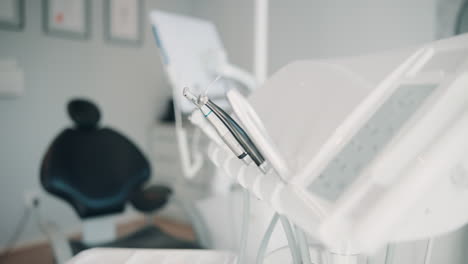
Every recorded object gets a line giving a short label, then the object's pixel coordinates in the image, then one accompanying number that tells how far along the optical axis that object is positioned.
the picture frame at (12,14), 2.05
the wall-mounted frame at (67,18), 2.28
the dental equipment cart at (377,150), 0.25
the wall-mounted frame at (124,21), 2.60
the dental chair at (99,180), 1.23
